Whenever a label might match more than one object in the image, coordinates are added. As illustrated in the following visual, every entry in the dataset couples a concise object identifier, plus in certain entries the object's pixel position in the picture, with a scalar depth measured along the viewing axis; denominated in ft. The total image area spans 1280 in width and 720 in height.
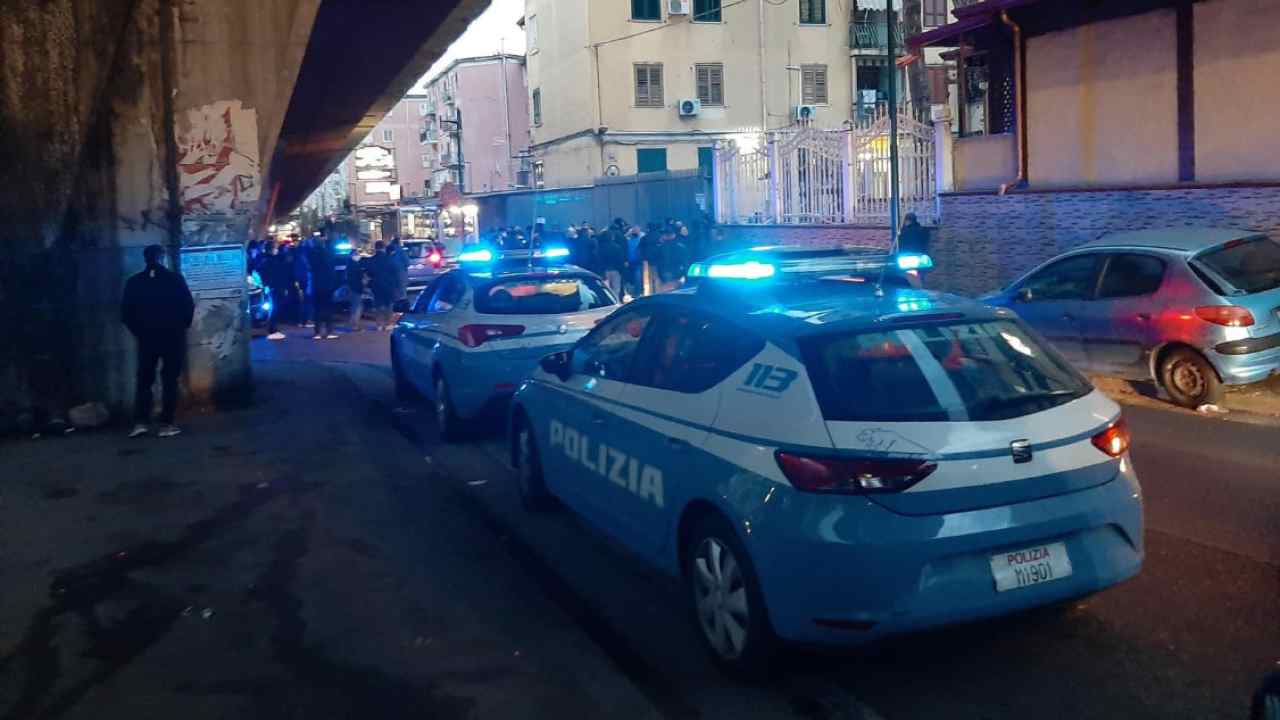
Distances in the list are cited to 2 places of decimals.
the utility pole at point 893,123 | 48.88
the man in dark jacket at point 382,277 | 75.10
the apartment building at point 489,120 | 190.80
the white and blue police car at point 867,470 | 14.49
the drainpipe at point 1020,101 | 59.98
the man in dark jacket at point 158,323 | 35.88
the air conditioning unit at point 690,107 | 130.00
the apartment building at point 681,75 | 129.29
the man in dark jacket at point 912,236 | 60.08
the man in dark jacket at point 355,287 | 73.72
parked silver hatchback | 33.37
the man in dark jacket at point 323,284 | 70.59
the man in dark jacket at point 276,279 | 74.64
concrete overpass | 37.73
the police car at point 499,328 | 33.50
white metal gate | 64.28
